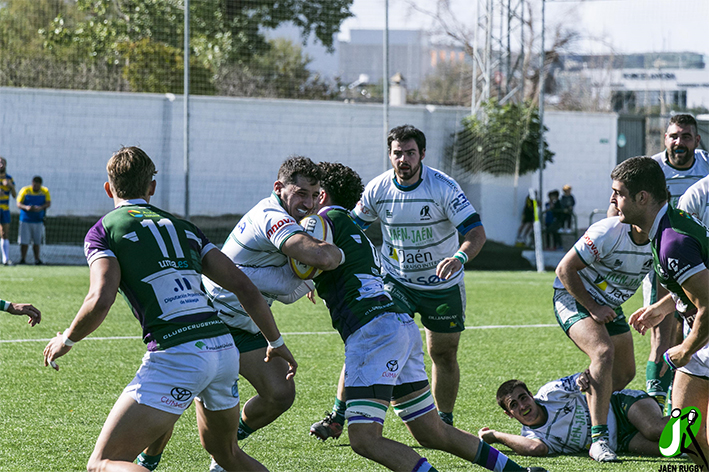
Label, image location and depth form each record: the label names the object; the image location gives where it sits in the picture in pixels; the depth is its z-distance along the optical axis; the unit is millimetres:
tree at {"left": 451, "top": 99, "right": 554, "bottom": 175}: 45250
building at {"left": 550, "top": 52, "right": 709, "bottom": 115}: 63312
